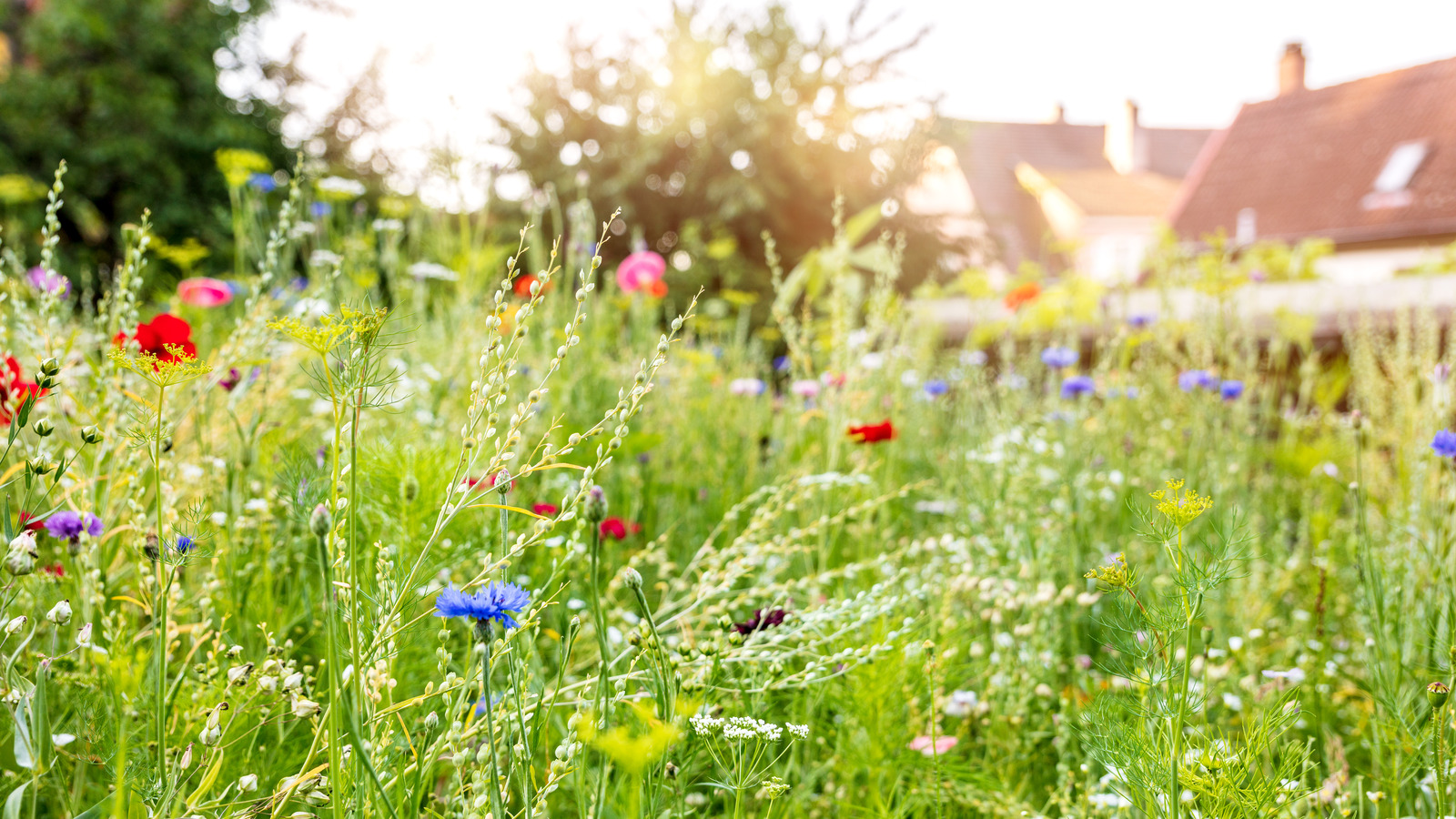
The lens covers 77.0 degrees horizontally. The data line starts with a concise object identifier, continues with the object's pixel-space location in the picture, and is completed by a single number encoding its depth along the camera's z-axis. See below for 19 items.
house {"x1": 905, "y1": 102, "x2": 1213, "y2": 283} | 29.50
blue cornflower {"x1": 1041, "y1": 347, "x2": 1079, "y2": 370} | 3.06
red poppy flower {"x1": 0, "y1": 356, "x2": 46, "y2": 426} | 1.06
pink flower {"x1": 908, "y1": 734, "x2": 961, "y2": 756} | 1.29
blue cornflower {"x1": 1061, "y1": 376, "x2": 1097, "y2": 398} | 2.73
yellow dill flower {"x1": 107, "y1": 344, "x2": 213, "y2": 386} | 0.81
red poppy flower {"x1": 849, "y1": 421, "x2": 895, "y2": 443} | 1.88
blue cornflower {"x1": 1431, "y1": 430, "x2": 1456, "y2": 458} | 1.31
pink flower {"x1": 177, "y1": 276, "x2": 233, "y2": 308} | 2.94
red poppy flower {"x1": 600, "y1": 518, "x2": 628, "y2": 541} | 1.74
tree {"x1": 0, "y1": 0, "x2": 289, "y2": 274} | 11.45
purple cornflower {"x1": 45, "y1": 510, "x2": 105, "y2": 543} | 1.11
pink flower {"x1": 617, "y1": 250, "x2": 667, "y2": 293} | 3.33
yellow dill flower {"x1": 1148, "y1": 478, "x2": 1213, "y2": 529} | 0.85
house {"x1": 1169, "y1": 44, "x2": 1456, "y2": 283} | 17.53
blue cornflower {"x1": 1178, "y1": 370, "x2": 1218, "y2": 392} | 2.63
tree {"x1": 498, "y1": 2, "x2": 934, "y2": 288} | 11.34
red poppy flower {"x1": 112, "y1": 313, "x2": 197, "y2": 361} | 1.34
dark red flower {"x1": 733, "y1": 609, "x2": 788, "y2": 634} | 1.13
